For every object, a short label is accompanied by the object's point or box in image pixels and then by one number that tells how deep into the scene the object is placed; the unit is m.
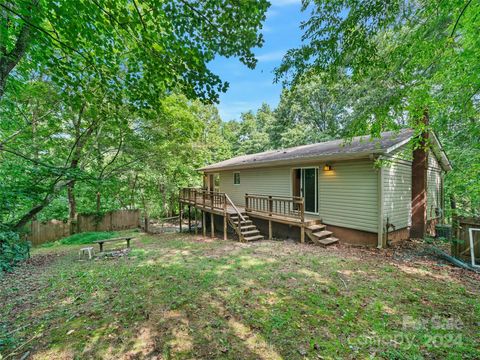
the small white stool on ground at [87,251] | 7.25
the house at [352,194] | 6.88
